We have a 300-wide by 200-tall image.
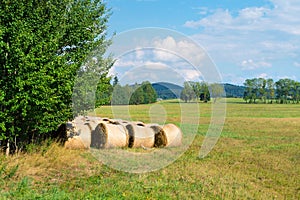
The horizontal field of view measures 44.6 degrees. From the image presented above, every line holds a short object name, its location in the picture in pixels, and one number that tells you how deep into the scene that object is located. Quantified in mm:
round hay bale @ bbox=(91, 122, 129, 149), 14844
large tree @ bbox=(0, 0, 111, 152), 11070
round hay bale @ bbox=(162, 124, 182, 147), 16219
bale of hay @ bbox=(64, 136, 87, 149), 14365
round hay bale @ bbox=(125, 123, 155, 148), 15570
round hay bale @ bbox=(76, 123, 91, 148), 14766
